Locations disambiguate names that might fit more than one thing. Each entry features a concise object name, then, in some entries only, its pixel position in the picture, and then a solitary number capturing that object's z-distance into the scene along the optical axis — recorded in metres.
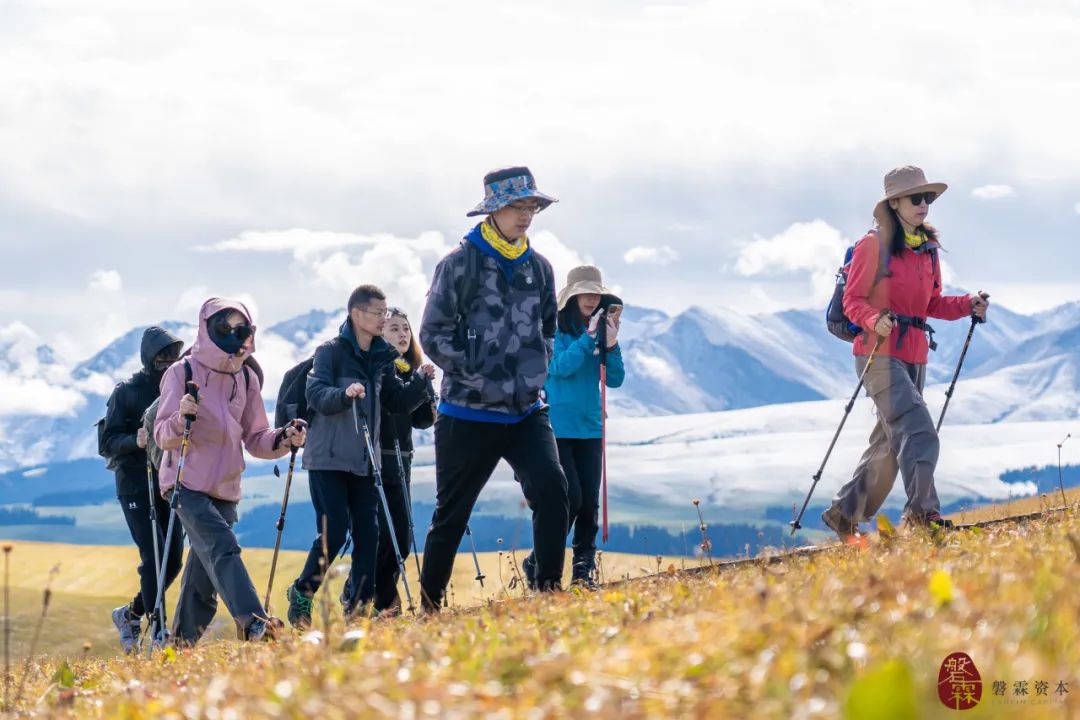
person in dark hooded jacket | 12.34
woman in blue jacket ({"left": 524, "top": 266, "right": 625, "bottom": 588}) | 11.45
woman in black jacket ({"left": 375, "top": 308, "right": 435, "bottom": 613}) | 12.02
